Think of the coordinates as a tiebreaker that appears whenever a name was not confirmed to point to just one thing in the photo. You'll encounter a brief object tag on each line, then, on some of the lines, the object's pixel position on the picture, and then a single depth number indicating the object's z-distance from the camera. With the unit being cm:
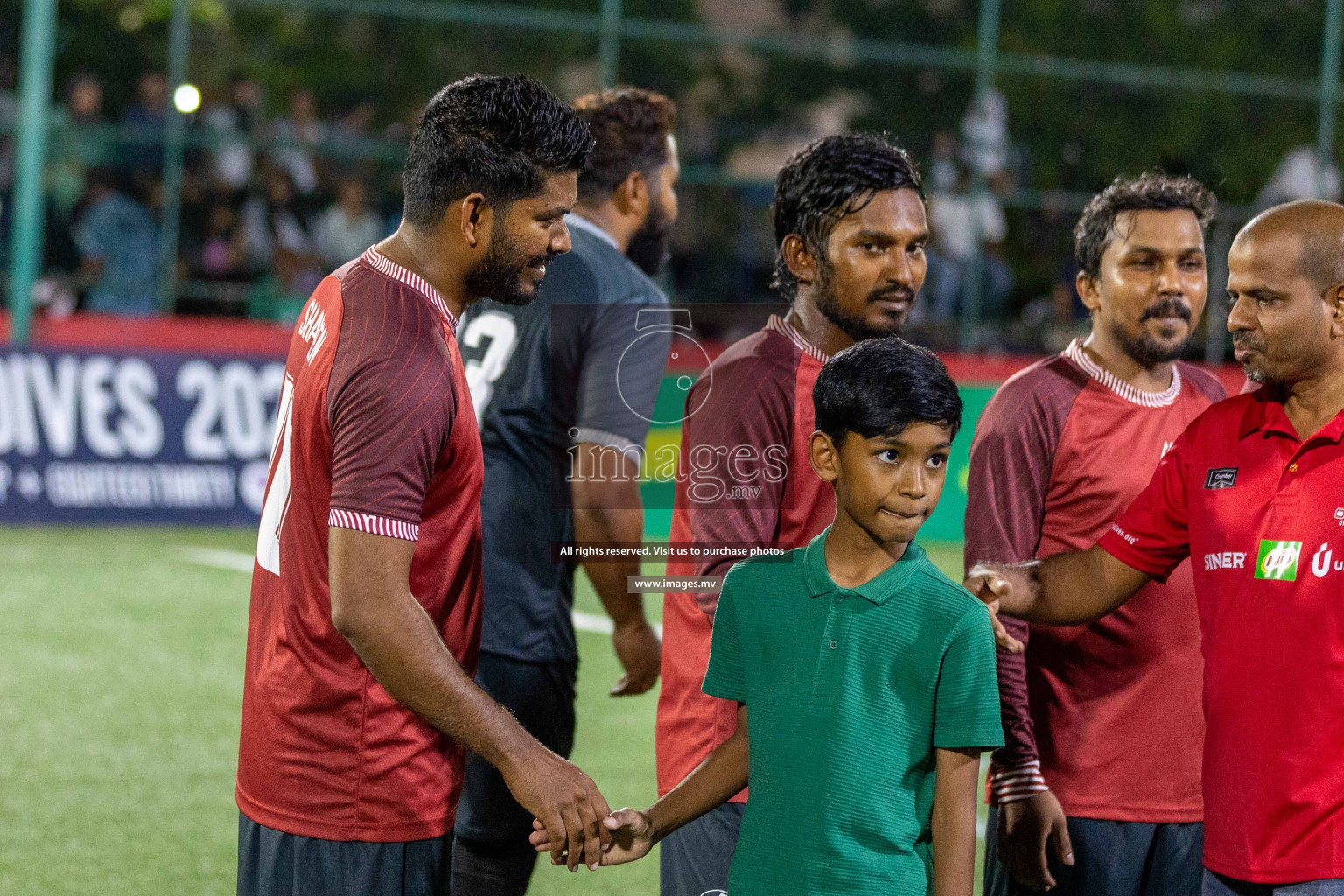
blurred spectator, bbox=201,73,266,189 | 1448
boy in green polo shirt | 270
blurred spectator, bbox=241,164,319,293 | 1449
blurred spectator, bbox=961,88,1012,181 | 1669
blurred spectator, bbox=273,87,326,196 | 1472
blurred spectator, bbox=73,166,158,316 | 1365
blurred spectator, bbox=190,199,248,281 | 1417
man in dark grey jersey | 395
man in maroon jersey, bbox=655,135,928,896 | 312
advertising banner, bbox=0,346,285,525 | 1112
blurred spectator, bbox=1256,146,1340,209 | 1736
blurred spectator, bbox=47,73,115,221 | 1401
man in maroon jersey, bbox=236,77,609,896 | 272
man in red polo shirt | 284
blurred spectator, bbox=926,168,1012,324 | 1611
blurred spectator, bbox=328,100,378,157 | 1489
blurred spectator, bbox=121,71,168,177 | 1418
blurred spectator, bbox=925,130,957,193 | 1675
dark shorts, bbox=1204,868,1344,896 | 279
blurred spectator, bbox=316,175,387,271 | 1466
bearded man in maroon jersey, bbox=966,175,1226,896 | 345
